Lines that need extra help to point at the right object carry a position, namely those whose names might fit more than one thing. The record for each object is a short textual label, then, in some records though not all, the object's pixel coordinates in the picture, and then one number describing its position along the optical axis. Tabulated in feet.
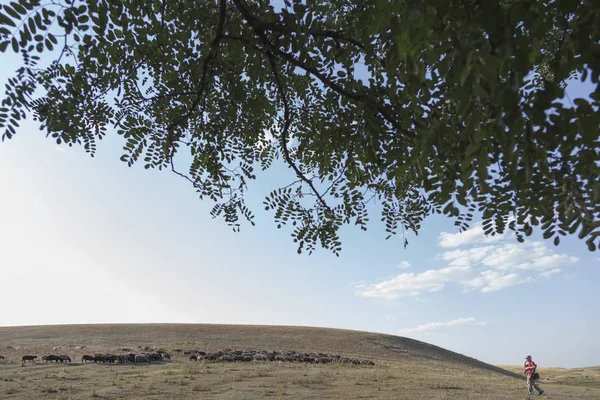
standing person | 65.77
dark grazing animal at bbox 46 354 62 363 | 70.79
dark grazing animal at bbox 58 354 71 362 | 71.15
